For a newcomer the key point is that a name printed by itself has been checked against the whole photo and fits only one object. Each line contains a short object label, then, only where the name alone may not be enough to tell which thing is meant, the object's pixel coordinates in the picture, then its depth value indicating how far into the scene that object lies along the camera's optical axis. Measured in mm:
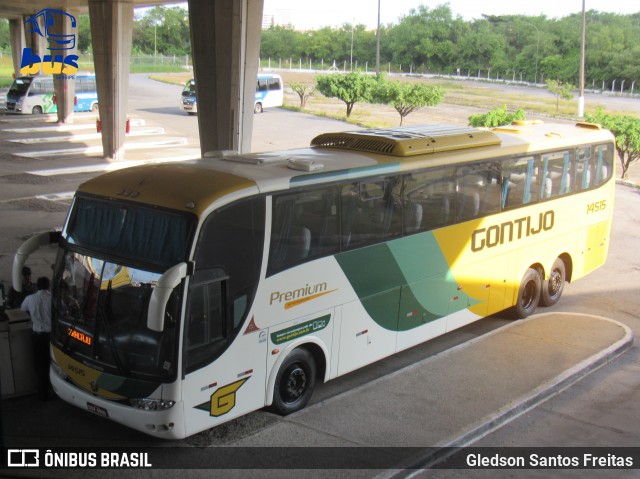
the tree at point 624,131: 25203
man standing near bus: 8289
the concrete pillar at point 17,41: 46031
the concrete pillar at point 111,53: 26250
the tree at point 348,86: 42162
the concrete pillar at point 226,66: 15766
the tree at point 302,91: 48031
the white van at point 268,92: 46500
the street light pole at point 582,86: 38125
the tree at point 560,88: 43062
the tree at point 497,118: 26453
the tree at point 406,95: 36062
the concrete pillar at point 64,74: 34438
